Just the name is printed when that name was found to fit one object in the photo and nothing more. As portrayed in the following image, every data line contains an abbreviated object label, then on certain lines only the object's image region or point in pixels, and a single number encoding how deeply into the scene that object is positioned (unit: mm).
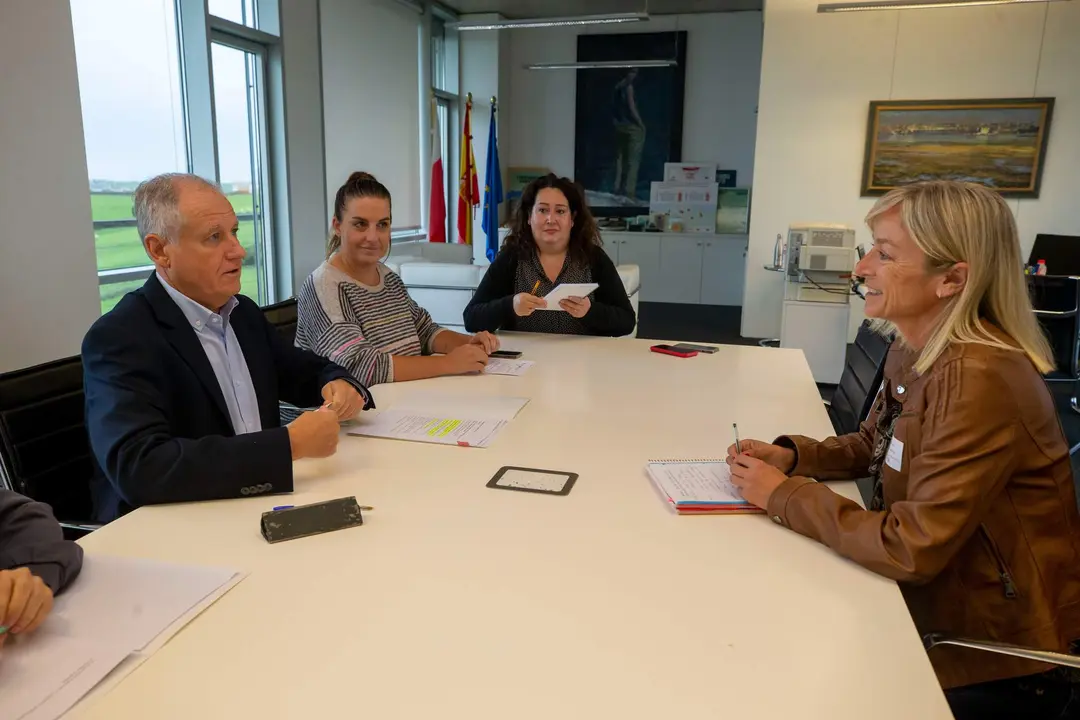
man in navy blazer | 1311
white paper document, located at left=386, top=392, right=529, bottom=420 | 1896
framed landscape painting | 5961
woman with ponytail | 2199
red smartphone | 2672
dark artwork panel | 8859
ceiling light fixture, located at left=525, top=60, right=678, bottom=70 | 8328
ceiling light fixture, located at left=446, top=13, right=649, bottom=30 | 6305
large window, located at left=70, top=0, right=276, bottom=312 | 4168
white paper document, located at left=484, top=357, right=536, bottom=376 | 2389
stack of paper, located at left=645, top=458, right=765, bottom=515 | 1322
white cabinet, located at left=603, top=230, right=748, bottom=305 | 8789
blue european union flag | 8555
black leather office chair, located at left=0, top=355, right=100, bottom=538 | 1558
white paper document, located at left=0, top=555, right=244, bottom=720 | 817
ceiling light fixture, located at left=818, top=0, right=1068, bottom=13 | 5238
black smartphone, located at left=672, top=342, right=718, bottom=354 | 2734
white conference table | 837
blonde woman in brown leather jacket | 1110
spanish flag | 8375
